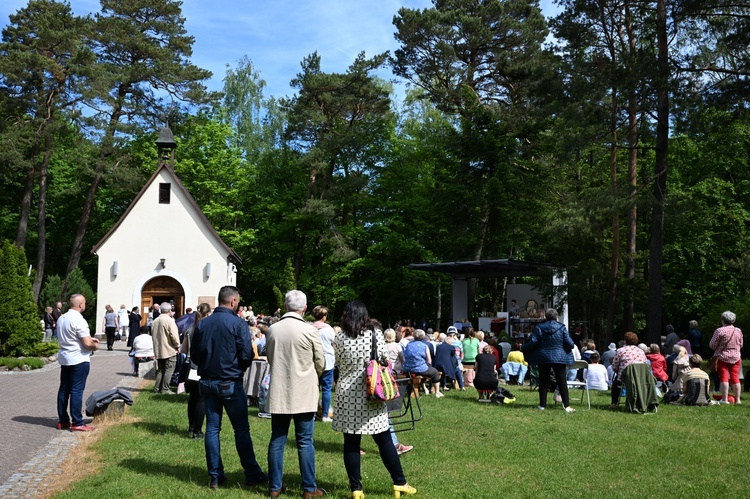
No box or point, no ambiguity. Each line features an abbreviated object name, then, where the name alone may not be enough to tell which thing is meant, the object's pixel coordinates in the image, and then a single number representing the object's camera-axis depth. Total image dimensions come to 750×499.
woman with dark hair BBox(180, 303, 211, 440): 9.38
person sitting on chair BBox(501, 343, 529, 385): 16.95
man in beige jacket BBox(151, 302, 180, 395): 12.59
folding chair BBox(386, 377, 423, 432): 8.28
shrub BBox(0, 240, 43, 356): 19.08
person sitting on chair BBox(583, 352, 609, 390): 14.73
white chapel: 32.41
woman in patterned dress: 6.29
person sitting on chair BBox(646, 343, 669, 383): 14.42
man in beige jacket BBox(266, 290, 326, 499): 6.30
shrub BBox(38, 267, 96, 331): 34.94
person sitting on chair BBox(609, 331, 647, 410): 12.62
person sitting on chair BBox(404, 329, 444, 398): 13.02
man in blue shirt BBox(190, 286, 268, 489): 6.85
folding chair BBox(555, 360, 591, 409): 13.46
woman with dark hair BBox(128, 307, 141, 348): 23.38
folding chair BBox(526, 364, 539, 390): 16.17
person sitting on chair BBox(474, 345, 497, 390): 13.48
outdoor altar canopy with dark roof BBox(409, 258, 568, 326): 25.86
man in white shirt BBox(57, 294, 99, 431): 9.57
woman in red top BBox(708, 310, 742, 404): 13.01
